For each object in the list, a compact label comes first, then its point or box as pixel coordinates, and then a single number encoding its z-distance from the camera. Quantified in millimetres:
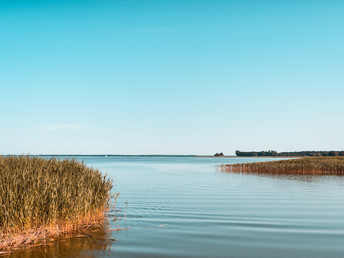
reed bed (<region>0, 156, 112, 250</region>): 10234
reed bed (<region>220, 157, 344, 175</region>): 47938
